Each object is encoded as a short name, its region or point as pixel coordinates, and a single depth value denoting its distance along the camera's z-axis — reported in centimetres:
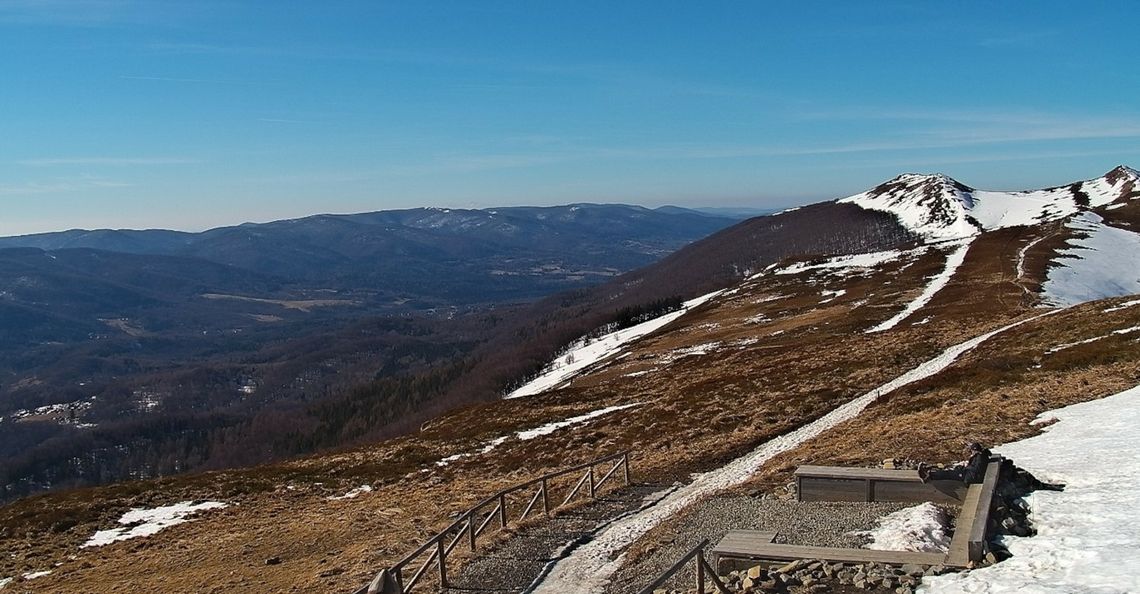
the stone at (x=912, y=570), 1502
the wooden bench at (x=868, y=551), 1537
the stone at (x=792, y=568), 1607
